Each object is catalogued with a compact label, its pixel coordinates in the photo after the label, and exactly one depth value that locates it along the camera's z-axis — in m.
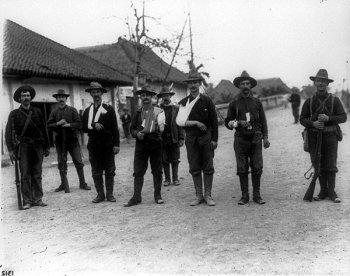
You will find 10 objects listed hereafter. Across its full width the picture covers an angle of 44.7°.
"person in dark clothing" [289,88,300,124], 18.84
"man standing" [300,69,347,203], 5.73
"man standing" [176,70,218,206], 6.05
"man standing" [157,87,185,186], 7.80
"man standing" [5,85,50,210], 6.36
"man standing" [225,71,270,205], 5.94
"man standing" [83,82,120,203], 6.54
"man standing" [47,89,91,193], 7.70
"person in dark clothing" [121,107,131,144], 19.14
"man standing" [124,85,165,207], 6.28
